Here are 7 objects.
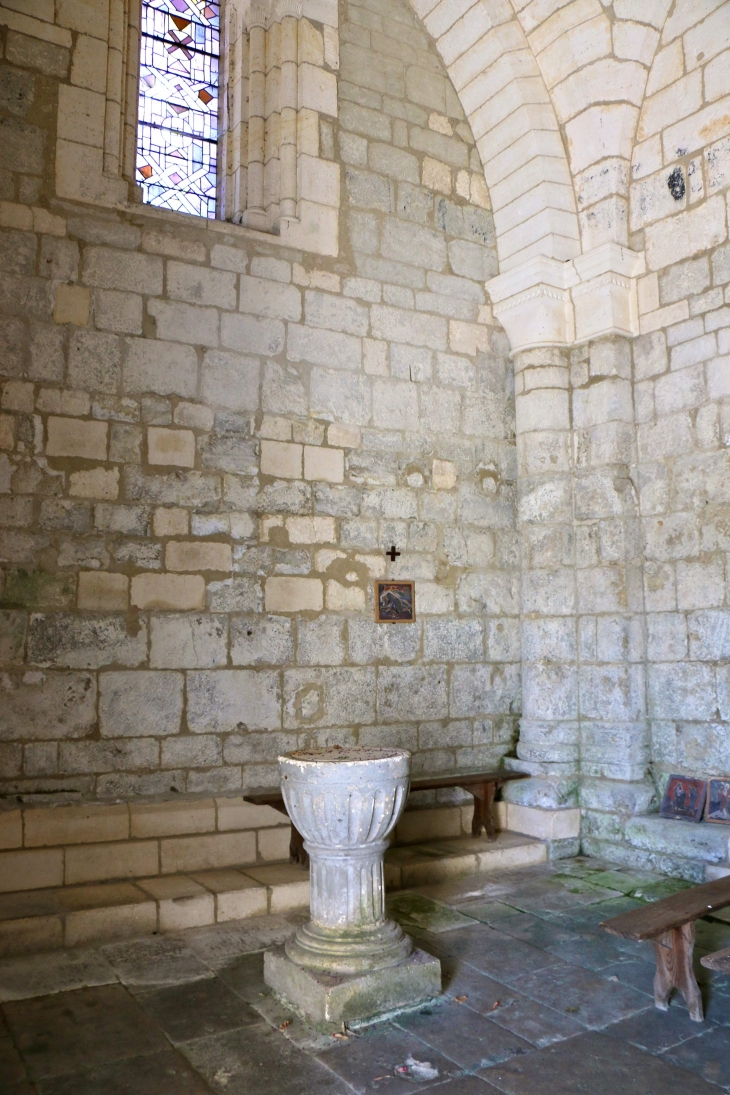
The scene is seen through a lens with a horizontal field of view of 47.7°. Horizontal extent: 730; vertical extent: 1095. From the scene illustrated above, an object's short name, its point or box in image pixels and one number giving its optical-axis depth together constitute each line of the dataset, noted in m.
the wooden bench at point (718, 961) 2.49
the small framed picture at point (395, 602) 5.08
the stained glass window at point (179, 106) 5.05
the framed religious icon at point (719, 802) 4.50
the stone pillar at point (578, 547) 5.04
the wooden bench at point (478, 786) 4.71
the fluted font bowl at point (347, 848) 2.91
